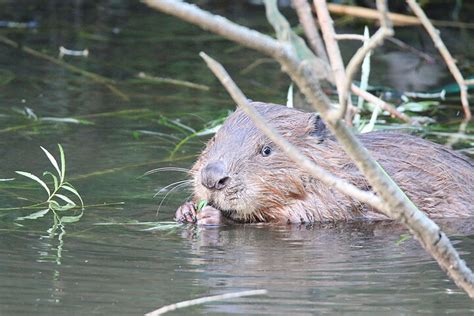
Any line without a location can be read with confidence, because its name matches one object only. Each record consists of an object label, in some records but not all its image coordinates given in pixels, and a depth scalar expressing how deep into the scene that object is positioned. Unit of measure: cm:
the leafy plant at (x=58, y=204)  926
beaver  960
